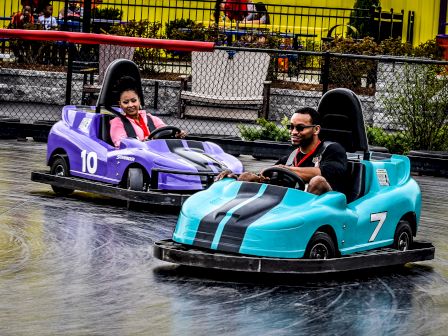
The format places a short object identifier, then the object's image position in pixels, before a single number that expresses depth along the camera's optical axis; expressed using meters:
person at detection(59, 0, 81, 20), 23.64
